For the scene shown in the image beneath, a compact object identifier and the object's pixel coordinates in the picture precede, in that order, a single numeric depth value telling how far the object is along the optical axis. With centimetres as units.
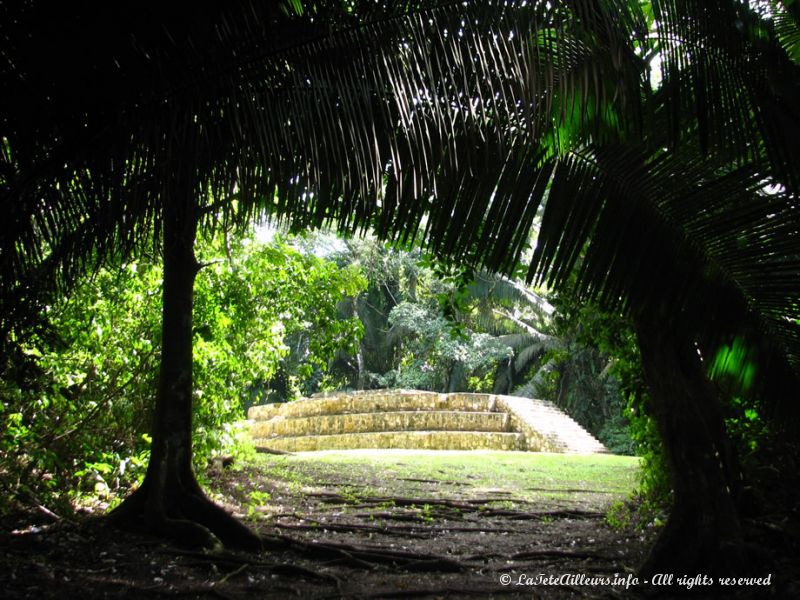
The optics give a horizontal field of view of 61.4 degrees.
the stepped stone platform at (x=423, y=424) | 2025
